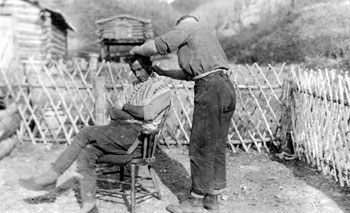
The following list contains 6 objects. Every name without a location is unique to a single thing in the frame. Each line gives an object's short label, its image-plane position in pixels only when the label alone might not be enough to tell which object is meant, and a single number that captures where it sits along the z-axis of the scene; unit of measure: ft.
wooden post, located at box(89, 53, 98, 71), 24.11
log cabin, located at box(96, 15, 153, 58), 81.92
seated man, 13.08
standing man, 13.21
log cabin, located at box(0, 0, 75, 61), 44.37
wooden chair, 13.28
